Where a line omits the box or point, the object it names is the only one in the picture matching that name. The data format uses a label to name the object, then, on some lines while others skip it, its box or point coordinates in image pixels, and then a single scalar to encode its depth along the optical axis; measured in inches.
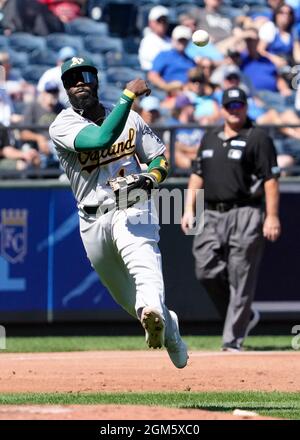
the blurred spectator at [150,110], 468.1
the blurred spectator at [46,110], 452.4
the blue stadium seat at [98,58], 564.1
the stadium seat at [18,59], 548.1
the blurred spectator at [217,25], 561.6
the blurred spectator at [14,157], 443.6
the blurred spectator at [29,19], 554.3
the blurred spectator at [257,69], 546.7
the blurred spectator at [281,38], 568.4
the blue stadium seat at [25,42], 556.4
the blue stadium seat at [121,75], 549.0
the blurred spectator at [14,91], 493.1
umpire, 382.9
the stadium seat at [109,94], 521.3
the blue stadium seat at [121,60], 567.8
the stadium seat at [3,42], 552.4
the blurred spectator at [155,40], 554.3
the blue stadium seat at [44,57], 547.2
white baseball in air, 294.4
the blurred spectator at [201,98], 498.6
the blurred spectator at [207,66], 525.7
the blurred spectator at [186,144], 447.8
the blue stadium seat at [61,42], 558.6
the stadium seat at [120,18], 588.4
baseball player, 249.3
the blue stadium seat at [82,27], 574.2
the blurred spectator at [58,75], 489.1
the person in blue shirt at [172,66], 537.0
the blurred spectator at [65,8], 573.0
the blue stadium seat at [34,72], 540.1
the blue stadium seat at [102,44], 576.1
